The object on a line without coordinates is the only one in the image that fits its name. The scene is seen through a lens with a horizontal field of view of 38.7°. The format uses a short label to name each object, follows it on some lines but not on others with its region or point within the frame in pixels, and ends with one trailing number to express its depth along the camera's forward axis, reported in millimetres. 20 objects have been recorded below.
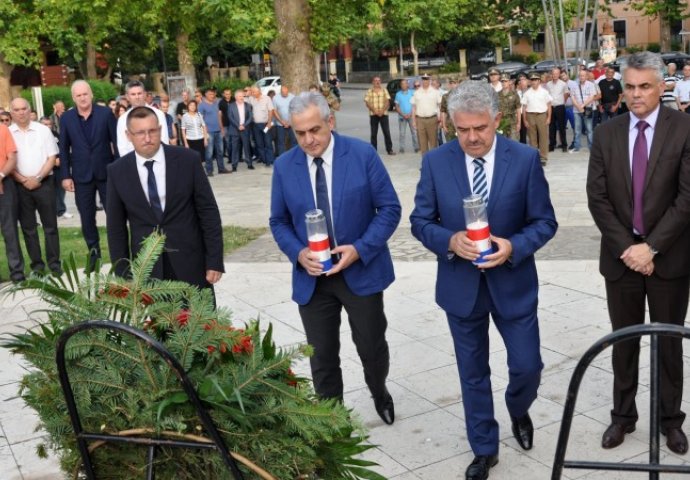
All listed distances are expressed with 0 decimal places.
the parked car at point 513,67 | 44906
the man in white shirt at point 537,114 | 20094
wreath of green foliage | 3068
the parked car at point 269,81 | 51112
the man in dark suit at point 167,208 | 6184
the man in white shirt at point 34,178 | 11016
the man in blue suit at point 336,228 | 5574
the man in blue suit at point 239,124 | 22484
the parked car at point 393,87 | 39188
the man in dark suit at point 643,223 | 5195
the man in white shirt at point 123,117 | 10578
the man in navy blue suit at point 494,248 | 4996
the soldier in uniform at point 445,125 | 17220
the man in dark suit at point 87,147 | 11352
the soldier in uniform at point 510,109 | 17422
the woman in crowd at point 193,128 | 20391
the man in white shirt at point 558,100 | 21422
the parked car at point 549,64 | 31403
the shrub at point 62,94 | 41688
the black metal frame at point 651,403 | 2545
